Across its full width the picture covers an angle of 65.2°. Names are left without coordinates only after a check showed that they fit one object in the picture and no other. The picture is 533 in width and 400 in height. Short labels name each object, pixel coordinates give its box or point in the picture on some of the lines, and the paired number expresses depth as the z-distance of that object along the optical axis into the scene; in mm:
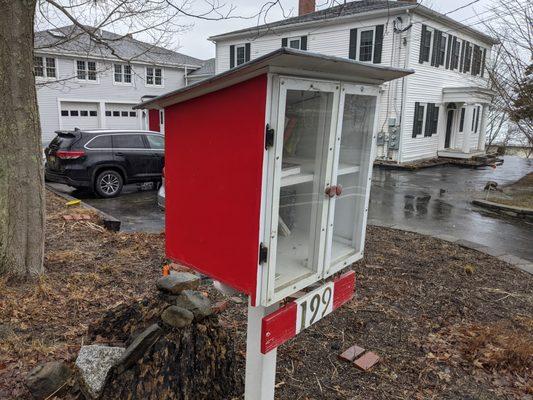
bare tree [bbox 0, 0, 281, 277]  3400
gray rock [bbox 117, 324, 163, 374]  2133
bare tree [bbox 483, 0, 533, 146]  10867
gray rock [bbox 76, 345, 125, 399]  2131
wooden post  2010
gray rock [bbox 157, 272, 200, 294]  2521
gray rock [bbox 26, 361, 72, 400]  2186
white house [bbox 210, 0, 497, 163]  16484
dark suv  9648
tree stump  2119
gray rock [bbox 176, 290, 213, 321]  2389
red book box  1622
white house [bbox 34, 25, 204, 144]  21578
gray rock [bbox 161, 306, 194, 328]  2287
